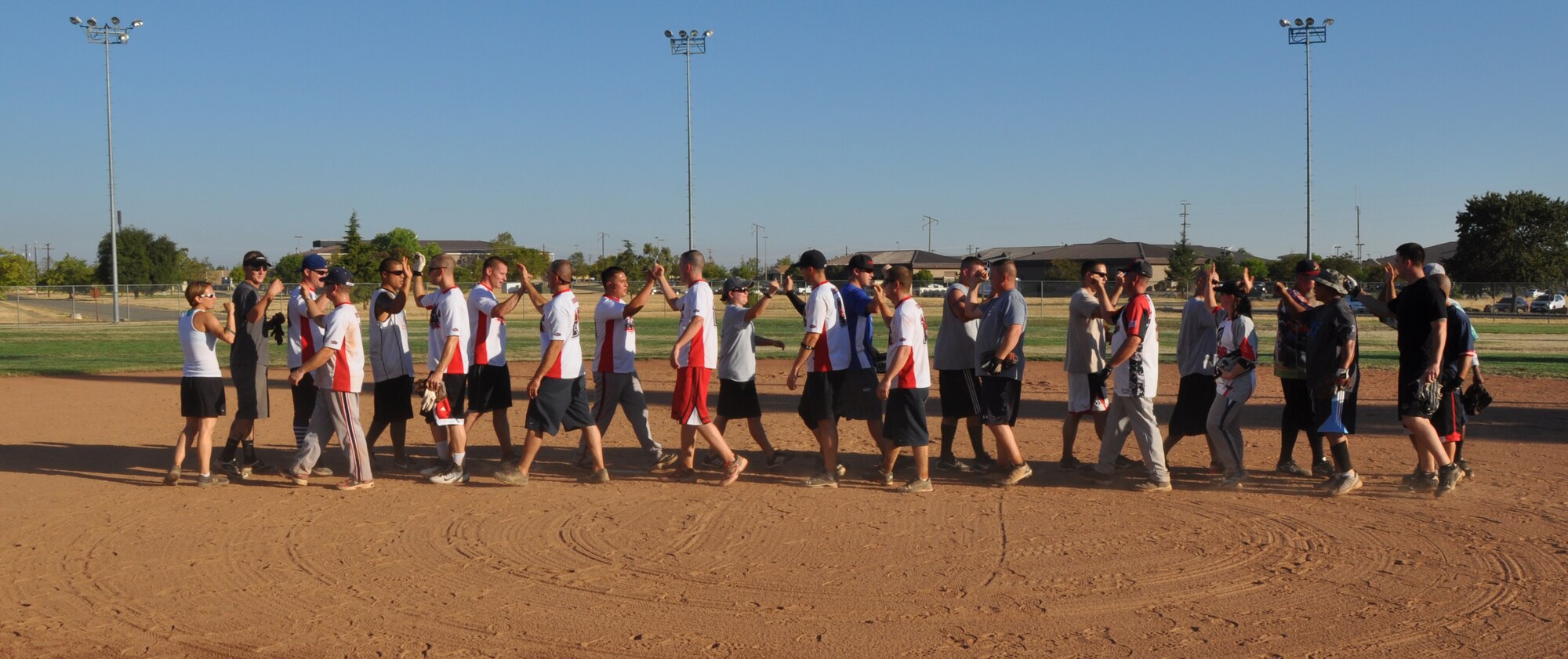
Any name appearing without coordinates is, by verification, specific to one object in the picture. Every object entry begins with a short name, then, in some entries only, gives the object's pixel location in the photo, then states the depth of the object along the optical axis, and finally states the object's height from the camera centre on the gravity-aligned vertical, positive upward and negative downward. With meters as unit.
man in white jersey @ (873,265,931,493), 7.50 -0.63
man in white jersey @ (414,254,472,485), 7.97 -0.54
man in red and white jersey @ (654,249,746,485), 7.89 -0.51
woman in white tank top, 7.83 -0.60
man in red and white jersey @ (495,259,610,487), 7.84 -0.67
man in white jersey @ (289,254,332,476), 8.09 -0.24
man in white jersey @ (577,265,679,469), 8.34 -0.51
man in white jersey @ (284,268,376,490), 7.65 -0.65
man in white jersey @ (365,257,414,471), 8.09 -0.48
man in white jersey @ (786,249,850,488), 7.83 -0.62
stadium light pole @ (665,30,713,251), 41.03 +9.20
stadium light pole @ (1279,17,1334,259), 45.22 +10.48
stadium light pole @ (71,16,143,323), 42.72 +9.96
